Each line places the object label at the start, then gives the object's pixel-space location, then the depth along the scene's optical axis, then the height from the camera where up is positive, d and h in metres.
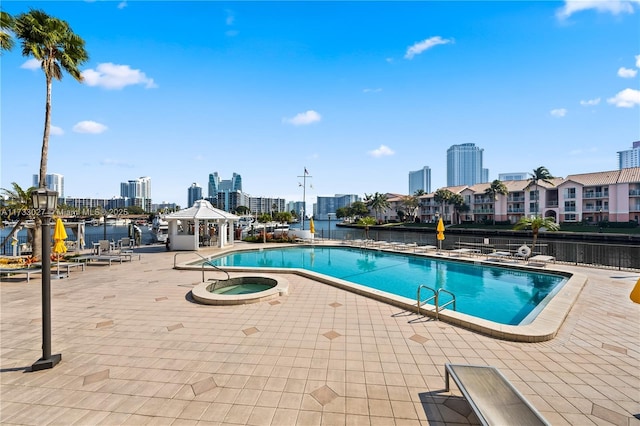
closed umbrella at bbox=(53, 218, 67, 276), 9.37 -0.82
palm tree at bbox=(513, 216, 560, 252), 16.95 -0.66
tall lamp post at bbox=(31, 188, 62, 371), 4.09 -1.03
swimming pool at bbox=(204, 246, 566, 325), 8.62 -2.94
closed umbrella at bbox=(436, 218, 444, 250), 16.68 -1.15
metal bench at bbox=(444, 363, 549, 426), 2.59 -2.06
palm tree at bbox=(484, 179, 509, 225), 50.62 +4.73
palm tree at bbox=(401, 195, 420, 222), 68.62 +2.63
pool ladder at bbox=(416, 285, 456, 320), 6.10 -2.30
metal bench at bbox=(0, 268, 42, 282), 9.47 -2.12
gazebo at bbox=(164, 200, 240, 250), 17.30 -1.05
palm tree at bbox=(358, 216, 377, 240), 27.11 -0.90
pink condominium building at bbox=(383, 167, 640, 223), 38.91 +2.43
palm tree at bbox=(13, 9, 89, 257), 11.17 +7.72
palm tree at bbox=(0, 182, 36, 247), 13.62 +0.77
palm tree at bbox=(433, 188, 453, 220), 58.49 +4.03
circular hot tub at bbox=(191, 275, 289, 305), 7.21 -2.40
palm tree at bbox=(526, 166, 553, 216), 46.84 +6.63
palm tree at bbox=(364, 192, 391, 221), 70.88 +3.16
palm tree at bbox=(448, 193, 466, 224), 57.94 +2.78
